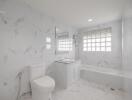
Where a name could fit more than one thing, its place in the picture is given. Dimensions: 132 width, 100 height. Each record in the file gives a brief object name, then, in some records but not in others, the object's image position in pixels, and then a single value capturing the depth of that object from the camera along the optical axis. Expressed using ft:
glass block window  10.18
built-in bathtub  7.38
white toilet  4.93
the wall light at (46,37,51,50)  7.84
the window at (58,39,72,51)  9.30
